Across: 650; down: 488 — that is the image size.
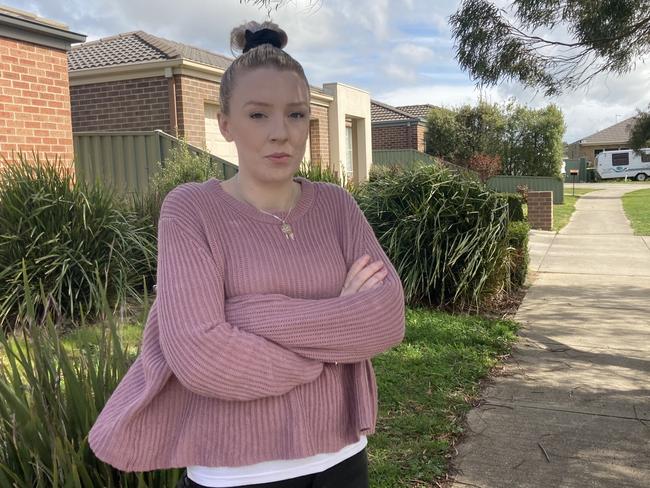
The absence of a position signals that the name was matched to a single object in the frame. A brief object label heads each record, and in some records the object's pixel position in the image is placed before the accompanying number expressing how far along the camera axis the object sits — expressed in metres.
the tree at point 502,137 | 26.08
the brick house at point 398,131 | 25.94
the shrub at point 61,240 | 5.43
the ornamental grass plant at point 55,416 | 2.03
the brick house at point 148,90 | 11.00
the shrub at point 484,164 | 23.44
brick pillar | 15.53
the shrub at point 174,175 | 7.11
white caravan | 49.12
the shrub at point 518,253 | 7.80
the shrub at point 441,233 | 6.89
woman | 1.49
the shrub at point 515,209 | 10.04
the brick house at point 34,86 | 6.75
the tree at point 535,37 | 4.88
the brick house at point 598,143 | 63.69
